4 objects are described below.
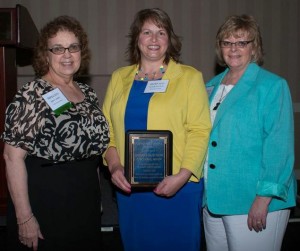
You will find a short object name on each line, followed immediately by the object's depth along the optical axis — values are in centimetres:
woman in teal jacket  181
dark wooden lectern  265
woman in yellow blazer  187
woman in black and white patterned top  173
